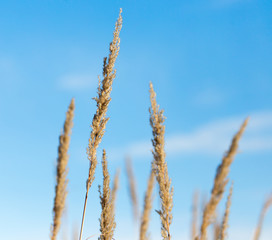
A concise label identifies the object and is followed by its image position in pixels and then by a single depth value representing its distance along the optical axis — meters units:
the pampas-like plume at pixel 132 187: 3.72
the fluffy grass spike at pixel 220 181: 2.91
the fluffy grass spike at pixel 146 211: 3.00
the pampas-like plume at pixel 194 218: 3.99
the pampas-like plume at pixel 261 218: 2.99
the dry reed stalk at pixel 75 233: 4.36
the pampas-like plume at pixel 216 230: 3.67
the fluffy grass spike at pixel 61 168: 3.33
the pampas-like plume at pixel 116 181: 4.46
